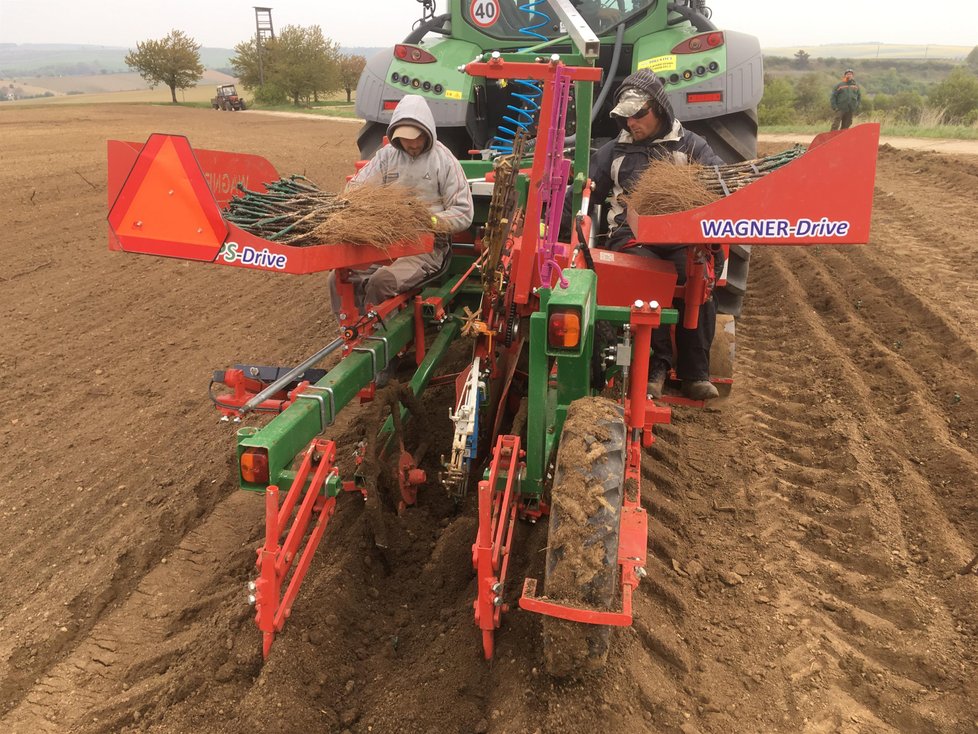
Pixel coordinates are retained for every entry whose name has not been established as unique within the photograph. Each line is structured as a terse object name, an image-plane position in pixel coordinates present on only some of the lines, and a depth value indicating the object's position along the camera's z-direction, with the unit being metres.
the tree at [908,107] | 23.44
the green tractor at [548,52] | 5.02
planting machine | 2.36
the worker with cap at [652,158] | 3.73
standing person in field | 17.02
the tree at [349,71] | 50.62
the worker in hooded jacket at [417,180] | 3.93
